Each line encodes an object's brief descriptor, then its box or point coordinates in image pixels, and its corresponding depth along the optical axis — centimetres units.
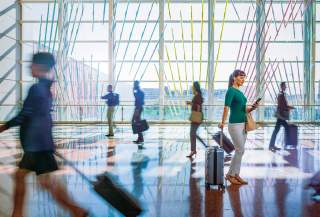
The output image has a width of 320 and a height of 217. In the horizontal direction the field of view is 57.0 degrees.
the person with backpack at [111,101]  933
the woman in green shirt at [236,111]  428
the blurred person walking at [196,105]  622
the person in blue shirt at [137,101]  815
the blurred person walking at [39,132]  257
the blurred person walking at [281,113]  751
